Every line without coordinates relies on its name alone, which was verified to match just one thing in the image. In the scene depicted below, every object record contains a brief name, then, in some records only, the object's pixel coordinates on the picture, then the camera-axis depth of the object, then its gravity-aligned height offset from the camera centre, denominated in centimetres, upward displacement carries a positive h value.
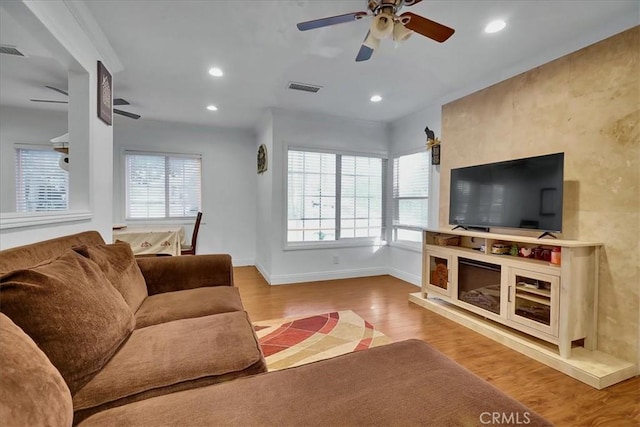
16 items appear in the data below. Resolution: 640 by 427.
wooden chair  405 -58
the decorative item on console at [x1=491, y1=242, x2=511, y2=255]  267 -39
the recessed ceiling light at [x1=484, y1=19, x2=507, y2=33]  215 +139
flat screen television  232 +12
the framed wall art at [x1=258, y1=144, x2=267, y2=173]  449 +76
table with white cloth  353 -45
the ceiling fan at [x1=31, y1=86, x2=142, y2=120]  354 +126
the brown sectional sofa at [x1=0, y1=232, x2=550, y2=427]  79 -61
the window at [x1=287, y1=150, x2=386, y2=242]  434 +14
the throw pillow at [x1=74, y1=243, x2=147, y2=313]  159 -40
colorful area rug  220 -115
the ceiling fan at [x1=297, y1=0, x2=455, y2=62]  170 +112
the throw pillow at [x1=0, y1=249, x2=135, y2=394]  94 -41
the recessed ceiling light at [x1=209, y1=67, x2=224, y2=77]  292 +138
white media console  205 -79
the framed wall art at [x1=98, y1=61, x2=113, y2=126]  245 +96
